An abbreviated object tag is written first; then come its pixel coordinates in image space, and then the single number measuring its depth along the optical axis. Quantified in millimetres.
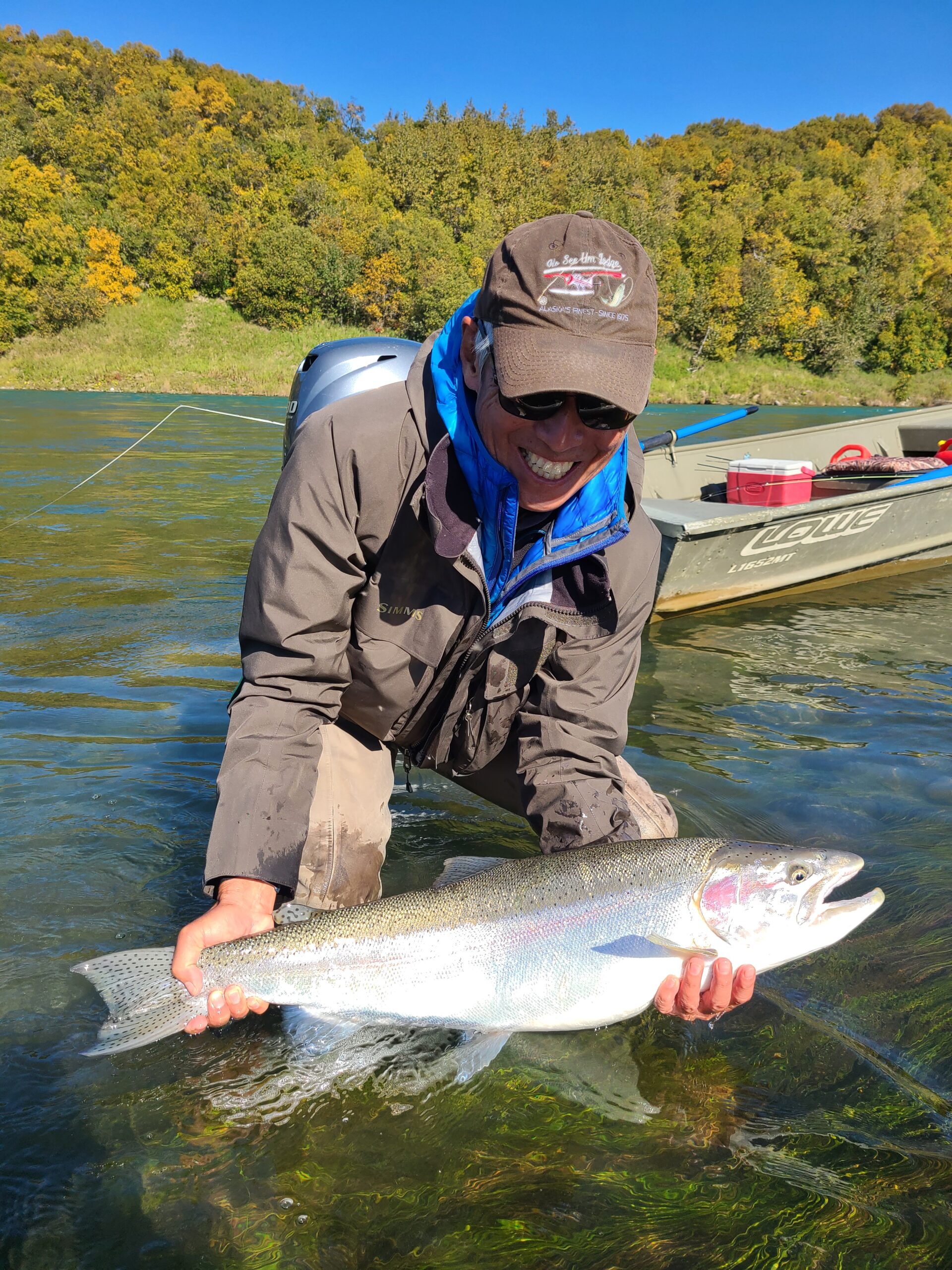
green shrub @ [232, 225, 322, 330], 56812
